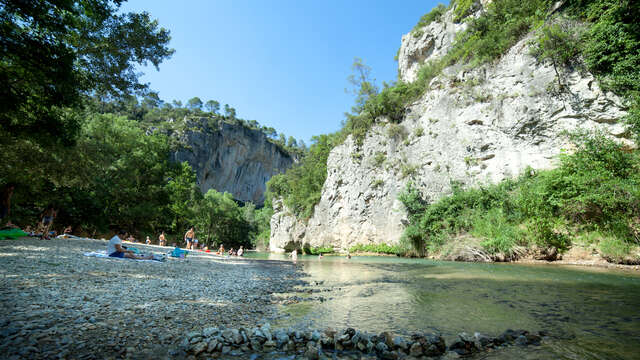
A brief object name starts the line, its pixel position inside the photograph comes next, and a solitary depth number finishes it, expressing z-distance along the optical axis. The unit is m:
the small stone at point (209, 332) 3.46
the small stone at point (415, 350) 3.39
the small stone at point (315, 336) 3.66
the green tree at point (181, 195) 41.44
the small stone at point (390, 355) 3.27
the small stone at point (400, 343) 3.50
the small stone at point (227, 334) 3.42
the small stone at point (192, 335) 3.33
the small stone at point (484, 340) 3.64
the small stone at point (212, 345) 3.16
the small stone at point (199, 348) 3.07
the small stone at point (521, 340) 3.75
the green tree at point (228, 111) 100.31
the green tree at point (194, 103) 99.28
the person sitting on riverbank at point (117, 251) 11.23
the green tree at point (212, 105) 102.69
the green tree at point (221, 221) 55.22
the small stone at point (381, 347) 3.46
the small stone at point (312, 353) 3.20
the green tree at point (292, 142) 122.11
